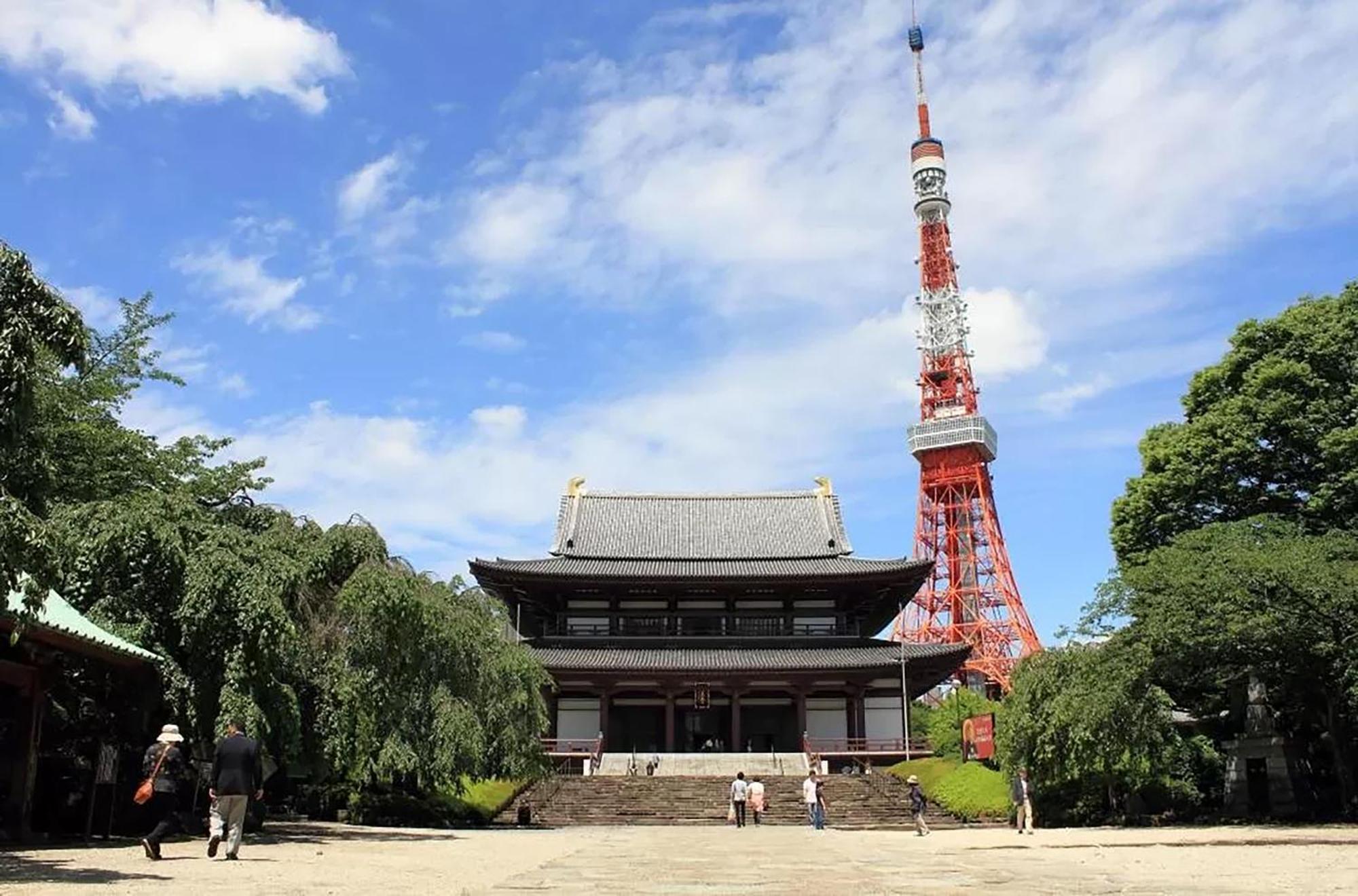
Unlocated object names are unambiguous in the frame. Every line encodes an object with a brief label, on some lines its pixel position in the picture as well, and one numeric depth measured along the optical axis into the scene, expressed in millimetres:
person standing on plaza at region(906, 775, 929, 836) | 21469
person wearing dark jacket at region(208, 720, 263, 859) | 11344
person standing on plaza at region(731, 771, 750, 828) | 24562
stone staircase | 28844
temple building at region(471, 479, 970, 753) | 37750
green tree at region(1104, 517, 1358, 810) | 19781
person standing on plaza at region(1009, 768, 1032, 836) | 20484
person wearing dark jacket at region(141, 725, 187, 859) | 11492
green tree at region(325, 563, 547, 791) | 17000
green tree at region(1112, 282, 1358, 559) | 25531
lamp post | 37881
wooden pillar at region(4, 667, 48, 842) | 12703
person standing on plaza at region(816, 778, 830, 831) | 24328
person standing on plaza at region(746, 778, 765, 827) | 25578
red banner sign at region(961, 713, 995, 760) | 28188
